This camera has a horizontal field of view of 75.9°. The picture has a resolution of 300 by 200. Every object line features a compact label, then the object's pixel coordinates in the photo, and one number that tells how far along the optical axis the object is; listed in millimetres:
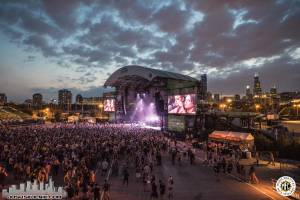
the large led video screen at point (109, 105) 51156
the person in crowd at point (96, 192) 9102
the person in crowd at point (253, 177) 12711
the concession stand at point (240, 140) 20407
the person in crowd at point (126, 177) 11576
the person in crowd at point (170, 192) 9980
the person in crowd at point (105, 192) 9038
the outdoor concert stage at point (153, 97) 31847
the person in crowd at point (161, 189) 10146
